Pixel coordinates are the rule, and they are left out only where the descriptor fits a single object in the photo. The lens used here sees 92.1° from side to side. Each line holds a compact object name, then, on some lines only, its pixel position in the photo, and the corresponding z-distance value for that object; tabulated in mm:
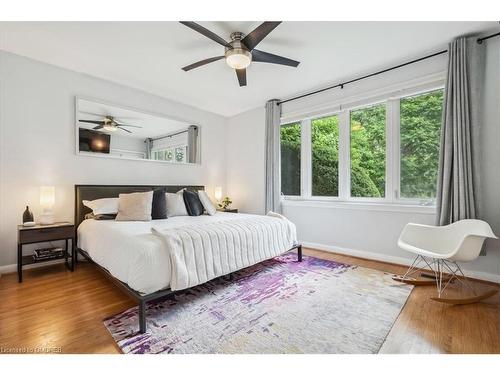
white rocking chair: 2115
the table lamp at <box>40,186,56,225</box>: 2895
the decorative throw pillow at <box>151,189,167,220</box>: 3273
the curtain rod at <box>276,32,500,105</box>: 2537
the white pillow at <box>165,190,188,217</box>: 3549
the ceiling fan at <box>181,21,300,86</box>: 2045
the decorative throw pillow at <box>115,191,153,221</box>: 3055
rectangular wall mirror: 3441
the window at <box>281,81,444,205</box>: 3039
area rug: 1588
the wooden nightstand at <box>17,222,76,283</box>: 2617
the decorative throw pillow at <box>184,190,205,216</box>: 3627
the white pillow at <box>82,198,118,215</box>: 3092
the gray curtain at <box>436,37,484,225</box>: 2504
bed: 1841
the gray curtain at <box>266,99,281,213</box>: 4320
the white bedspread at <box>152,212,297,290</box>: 1997
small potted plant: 4918
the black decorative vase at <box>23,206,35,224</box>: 2854
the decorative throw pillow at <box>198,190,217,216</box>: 3731
